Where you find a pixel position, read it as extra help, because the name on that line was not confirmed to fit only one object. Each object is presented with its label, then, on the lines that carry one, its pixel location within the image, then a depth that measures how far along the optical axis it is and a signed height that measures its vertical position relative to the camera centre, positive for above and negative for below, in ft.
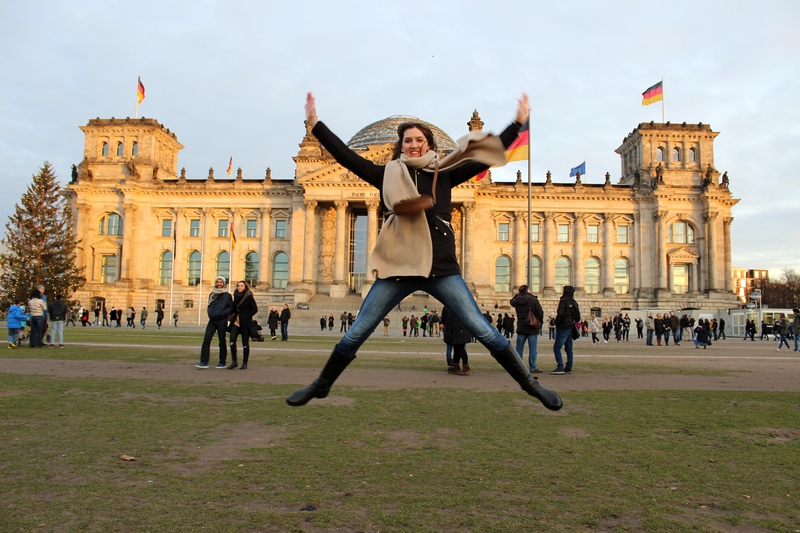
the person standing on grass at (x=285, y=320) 90.99 -1.57
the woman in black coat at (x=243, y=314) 45.42 -0.37
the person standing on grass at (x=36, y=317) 60.90 -1.09
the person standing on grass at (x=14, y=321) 61.26 -1.54
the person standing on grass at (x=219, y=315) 44.37 -0.45
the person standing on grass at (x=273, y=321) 94.42 -1.77
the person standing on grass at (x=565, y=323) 45.85 -0.74
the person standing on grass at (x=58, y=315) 63.62 -0.91
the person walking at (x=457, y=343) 43.62 -2.21
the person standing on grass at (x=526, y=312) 45.62 -0.06
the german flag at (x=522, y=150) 100.61 +27.17
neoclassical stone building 212.43 +29.61
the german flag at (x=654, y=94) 181.78 +66.23
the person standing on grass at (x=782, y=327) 89.66 -1.49
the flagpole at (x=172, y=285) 194.70 +7.55
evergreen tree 159.74 +16.24
